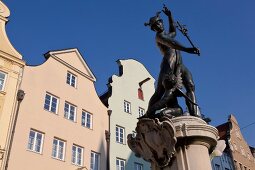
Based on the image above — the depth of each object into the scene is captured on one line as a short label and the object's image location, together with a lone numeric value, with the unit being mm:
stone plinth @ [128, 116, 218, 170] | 5250
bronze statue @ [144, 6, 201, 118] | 6180
